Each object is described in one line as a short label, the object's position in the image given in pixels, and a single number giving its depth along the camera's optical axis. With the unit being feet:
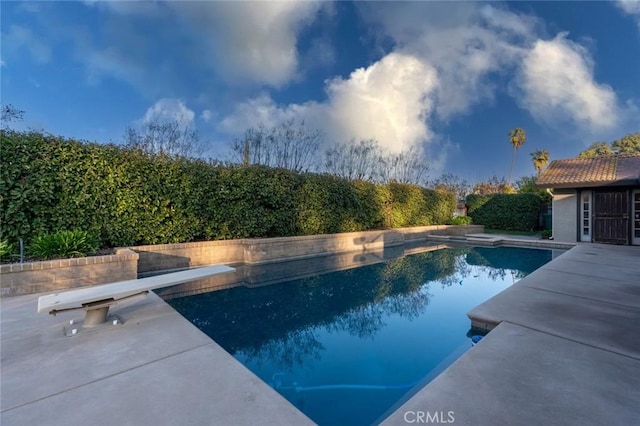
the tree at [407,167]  59.93
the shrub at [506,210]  58.23
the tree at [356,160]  52.34
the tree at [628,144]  96.37
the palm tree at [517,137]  113.29
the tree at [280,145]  42.32
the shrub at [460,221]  58.03
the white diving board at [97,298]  10.12
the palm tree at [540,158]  105.81
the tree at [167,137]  32.73
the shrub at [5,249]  16.45
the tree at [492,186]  83.15
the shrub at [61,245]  17.37
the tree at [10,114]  20.33
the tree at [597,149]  96.30
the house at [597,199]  37.17
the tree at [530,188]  58.05
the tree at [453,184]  71.44
